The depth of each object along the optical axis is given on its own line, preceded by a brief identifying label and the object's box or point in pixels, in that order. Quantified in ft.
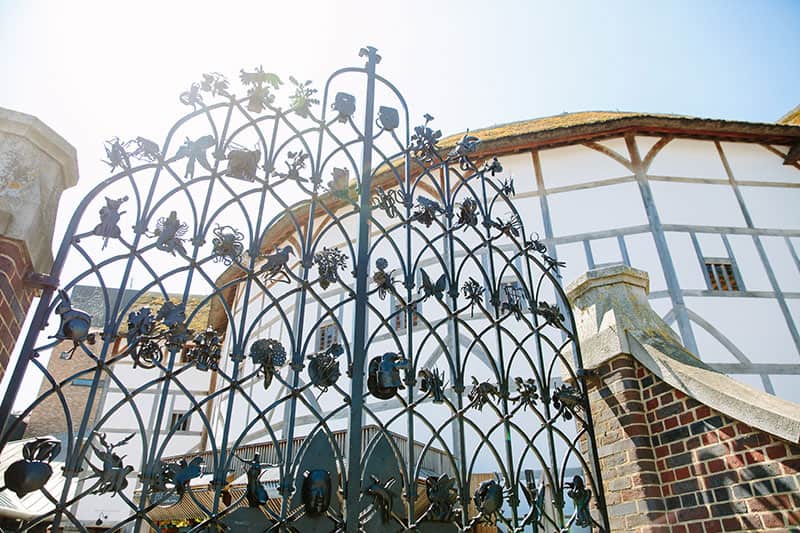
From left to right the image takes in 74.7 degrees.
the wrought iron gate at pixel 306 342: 4.90
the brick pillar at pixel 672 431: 7.06
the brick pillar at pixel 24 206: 5.13
